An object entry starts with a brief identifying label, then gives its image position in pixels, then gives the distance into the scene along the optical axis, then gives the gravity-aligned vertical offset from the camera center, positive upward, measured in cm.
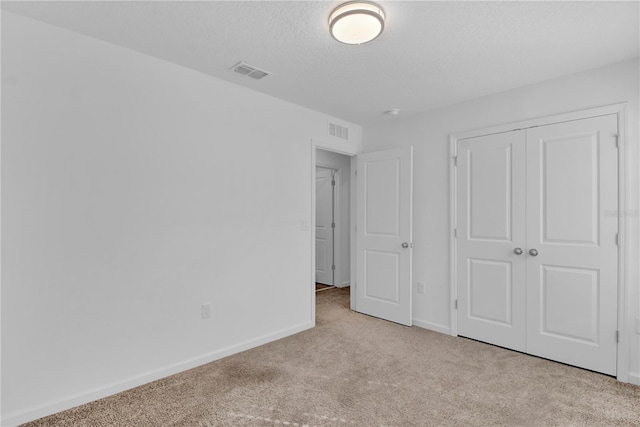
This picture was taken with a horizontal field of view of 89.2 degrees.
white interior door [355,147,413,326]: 374 -30
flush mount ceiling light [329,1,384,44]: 181 +109
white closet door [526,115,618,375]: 256 -28
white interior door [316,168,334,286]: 587 -30
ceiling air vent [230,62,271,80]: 261 +116
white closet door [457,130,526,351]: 301 -29
